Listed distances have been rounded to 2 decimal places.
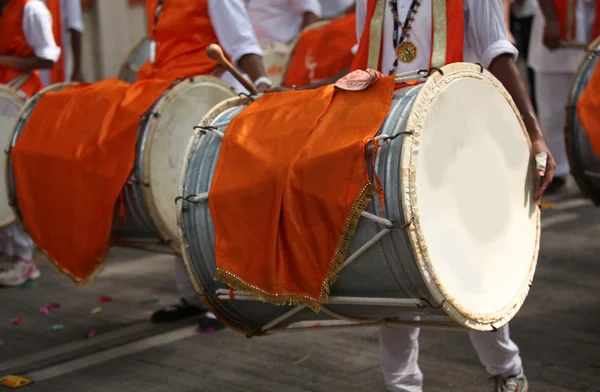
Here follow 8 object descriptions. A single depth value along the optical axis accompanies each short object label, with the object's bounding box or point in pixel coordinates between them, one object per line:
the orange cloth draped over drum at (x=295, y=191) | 4.74
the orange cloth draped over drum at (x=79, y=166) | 7.41
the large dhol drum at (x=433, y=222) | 4.61
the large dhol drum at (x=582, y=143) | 7.88
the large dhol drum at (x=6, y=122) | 9.20
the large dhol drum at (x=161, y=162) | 7.41
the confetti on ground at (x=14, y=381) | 6.72
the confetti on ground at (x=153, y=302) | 9.04
